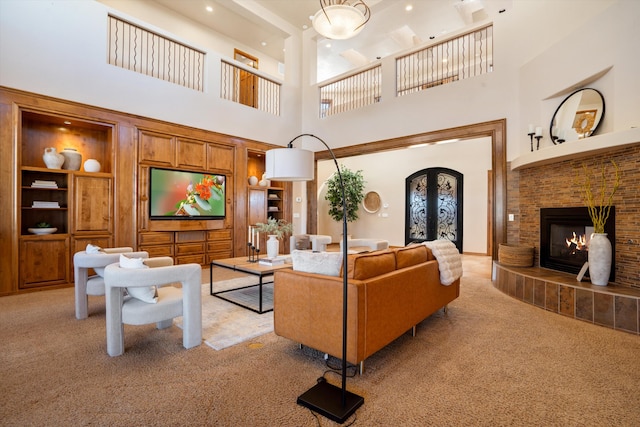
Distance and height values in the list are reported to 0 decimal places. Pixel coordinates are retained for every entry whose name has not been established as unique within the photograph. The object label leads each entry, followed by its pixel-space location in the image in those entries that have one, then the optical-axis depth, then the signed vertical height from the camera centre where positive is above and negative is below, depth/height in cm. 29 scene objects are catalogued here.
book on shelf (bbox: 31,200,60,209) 447 +13
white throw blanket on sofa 315 -48
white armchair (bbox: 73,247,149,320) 320 -66
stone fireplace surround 311 -40
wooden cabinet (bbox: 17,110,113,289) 441 +16
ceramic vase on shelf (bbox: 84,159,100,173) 494 +75
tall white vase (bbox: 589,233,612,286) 332 -48
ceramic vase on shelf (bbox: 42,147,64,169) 460 +81
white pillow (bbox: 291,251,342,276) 236 -38
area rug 277 -110
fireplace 388 -29
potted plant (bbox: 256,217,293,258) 432 -34
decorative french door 880 +24
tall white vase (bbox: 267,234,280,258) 433 -48
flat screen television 553 +35
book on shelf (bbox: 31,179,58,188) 447 +42
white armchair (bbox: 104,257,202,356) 238 -73
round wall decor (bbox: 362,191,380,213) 1017 +39
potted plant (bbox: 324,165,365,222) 947 +60
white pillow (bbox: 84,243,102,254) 331 -39
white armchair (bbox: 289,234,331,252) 614 -56
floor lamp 173 -109
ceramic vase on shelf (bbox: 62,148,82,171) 479 +83
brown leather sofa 209 -67
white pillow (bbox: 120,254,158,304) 249 -62
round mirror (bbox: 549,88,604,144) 386 +128
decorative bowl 446 -25
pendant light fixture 363 +230
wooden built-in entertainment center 423 +40
